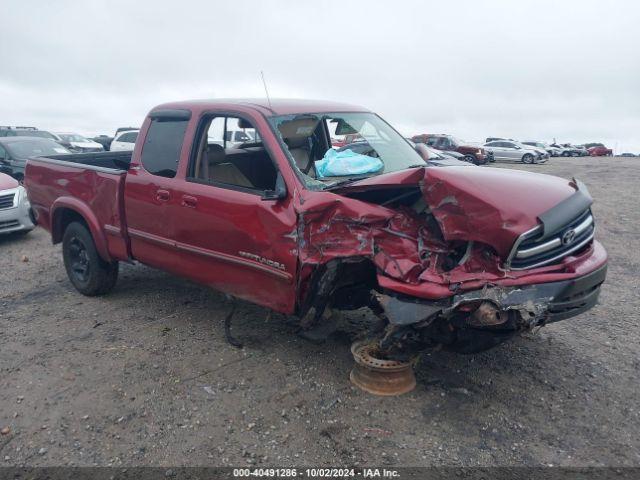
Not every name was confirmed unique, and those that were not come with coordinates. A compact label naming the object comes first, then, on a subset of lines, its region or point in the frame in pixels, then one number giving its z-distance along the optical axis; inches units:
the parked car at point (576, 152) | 1722.9
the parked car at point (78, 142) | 917.6
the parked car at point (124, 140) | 796.0
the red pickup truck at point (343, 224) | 117.2
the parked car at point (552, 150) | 1639.9
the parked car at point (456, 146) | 987.3
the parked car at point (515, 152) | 1176.2
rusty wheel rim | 140.6
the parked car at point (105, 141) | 1038.4
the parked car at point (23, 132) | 800.9
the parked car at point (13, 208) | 323.3
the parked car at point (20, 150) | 439.2
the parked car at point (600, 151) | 1845.5
